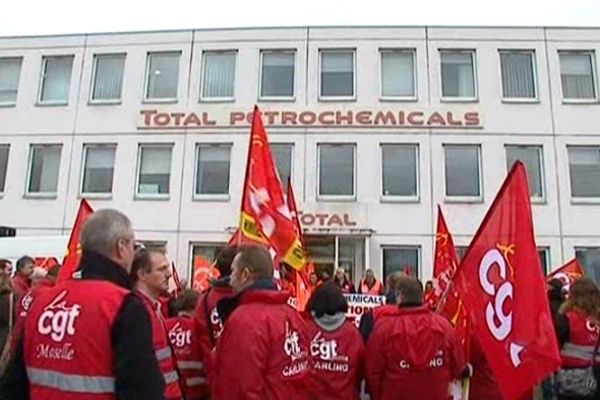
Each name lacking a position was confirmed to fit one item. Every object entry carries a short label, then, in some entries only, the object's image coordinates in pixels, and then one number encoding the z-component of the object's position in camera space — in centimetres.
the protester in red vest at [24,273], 832
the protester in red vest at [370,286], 1547
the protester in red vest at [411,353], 557
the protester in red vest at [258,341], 359
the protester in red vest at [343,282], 1422
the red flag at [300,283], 857
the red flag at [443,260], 956
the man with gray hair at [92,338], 271
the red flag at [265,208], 710
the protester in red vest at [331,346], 554
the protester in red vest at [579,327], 597
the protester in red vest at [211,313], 468
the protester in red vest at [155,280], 365
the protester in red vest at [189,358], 484
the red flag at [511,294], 447
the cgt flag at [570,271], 1207
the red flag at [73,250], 709
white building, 2169
